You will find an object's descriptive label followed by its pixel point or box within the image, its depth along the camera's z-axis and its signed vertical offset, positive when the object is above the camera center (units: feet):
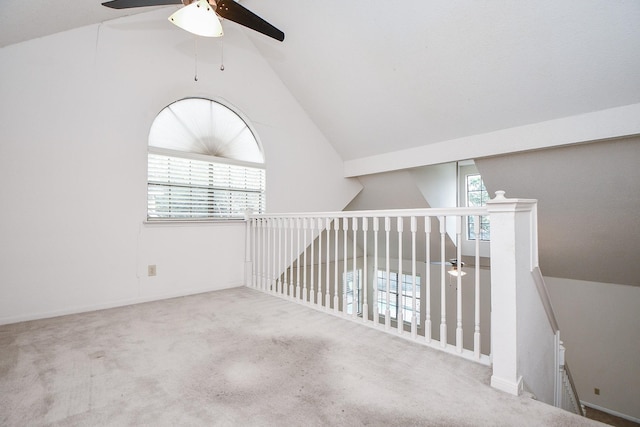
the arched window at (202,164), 10.86 +2.19
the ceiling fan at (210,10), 6.50 +4.73
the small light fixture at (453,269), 10.74 -2.13
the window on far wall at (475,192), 18.52 +1.62
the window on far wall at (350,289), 21.22 -5.17
